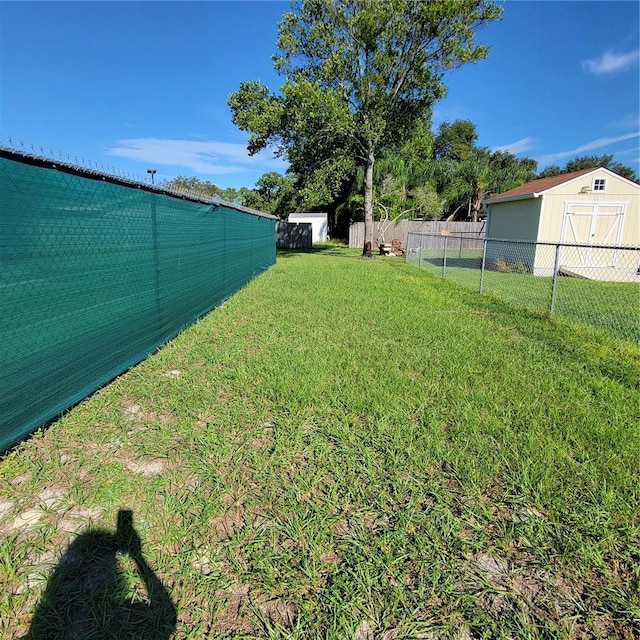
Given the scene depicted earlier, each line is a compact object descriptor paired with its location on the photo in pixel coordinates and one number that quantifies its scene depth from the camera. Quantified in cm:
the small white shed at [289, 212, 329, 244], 3013
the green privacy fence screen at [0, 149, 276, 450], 221
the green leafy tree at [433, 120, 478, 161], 3891
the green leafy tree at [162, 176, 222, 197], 6097
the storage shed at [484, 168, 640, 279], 1222
